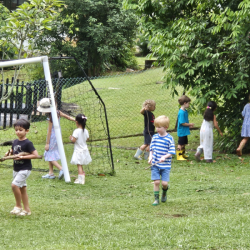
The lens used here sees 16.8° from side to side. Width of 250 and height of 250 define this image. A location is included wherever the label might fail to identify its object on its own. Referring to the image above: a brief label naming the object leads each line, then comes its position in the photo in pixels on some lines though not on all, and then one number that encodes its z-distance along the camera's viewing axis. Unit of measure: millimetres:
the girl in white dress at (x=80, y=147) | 14814
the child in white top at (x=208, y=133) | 18762
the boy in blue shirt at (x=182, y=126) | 19382
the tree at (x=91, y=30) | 49110
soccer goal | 14050
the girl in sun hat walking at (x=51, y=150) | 15304
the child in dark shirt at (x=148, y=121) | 18651
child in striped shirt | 11571
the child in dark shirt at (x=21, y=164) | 10246
